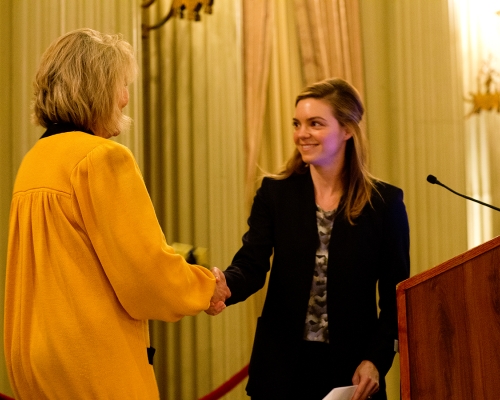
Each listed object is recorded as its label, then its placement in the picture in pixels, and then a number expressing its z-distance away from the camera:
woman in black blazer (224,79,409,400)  2.74
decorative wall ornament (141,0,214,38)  4.72
